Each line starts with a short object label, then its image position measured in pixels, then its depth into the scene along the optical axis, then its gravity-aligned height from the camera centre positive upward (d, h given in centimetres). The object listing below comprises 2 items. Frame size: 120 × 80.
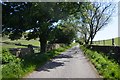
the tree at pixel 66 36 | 2635 +137
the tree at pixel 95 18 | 1892 +460
